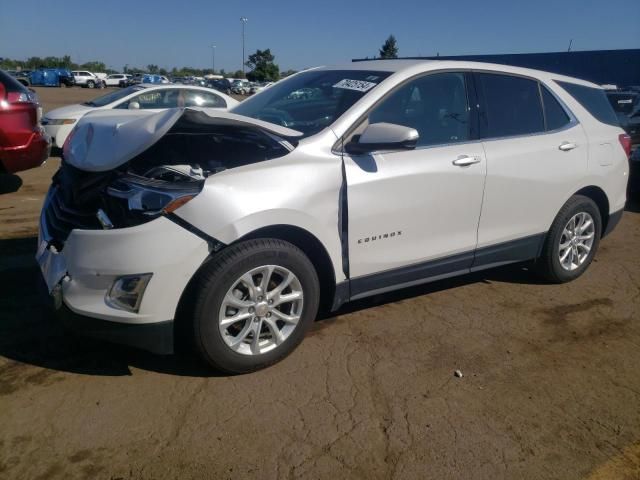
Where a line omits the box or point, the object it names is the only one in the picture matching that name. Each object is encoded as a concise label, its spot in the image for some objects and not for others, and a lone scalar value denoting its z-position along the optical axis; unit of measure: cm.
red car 623
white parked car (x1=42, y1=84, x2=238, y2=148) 995
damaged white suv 278
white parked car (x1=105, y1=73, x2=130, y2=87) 6088
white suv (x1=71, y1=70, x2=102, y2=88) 5366
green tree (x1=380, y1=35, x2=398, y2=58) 6871
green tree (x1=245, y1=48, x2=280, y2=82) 7738
